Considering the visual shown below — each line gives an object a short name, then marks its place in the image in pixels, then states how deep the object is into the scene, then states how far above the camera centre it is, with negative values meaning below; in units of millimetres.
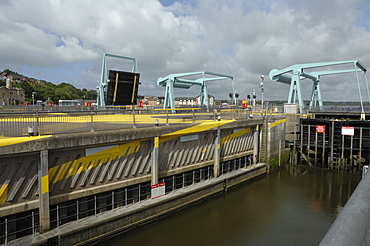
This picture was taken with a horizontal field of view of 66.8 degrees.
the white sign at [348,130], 24295 -1795
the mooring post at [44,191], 9758 -2928
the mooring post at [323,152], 25234 -3827
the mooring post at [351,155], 23934 -3885
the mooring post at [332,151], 24766 -3692
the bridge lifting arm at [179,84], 41219 +4264
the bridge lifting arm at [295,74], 34094 +4639
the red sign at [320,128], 25750 -1730
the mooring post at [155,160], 13883 -2549
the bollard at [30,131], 9445 -774
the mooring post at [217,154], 18391 -2963
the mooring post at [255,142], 23467 -2771
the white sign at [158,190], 13922 -4071
